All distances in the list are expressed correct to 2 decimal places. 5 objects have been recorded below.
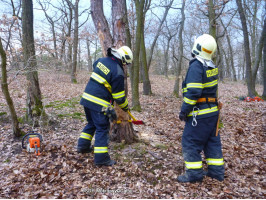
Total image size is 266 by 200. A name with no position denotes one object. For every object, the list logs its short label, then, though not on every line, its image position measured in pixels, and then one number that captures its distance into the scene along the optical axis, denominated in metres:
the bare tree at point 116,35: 4.40
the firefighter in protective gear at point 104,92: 3.68
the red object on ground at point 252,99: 11.26
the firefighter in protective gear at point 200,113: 3.30
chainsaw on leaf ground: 3.98
